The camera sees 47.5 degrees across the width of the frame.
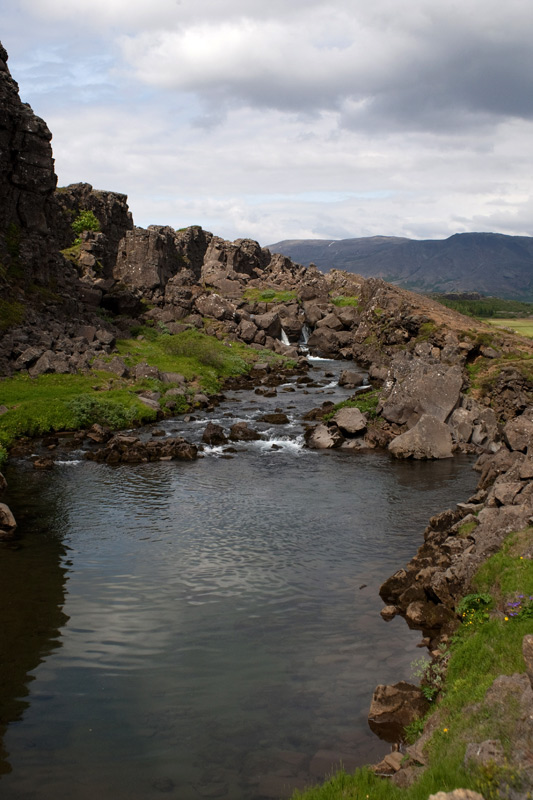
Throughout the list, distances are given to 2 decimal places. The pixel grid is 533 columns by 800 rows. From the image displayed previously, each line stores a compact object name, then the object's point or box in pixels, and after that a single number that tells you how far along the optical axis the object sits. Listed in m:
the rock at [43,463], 38.00
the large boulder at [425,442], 41.91
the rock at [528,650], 11.48
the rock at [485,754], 10.16
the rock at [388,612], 20.24
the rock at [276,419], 50.81
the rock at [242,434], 46.38
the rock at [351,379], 66.56
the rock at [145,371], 60.12
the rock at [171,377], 61.83
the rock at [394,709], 14.54
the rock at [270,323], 95.62
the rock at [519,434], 31.34
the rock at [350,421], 46.16
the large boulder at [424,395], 45.47
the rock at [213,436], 45.09
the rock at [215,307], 95.94
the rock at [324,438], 44.84
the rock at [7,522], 27.28
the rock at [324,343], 94.62
